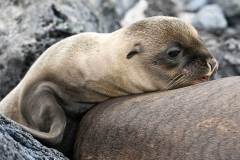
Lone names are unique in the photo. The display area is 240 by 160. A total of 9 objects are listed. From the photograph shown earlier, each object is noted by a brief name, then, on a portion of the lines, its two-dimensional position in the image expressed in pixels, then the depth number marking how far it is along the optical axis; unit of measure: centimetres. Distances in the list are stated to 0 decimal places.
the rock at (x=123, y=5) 1333
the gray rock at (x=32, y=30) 830
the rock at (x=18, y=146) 452
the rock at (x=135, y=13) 1299
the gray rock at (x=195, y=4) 1377
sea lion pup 661
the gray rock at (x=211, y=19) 1303
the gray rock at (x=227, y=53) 1059
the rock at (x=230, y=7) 1344
